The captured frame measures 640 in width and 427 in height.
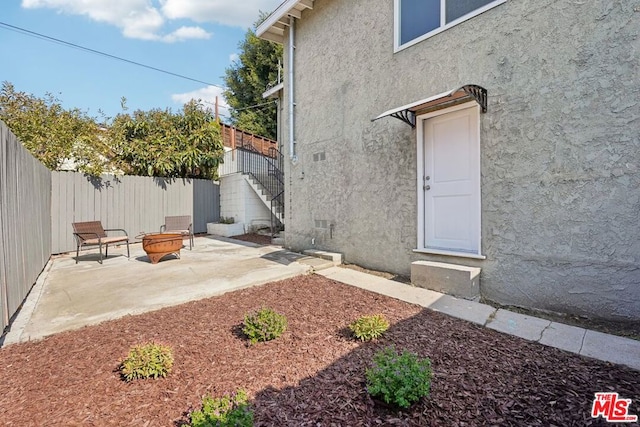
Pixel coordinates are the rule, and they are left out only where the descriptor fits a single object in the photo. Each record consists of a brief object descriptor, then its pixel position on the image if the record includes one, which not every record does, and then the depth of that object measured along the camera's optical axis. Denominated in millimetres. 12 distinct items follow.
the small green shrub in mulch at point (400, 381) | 1782
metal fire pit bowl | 5703
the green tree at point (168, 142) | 9375
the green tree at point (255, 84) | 19453
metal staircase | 10109
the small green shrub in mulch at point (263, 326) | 2744
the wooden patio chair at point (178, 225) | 7828
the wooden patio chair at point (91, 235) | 5917
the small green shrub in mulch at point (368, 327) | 2730
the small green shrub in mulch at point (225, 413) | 1467
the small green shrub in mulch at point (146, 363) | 2156
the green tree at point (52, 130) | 7668
